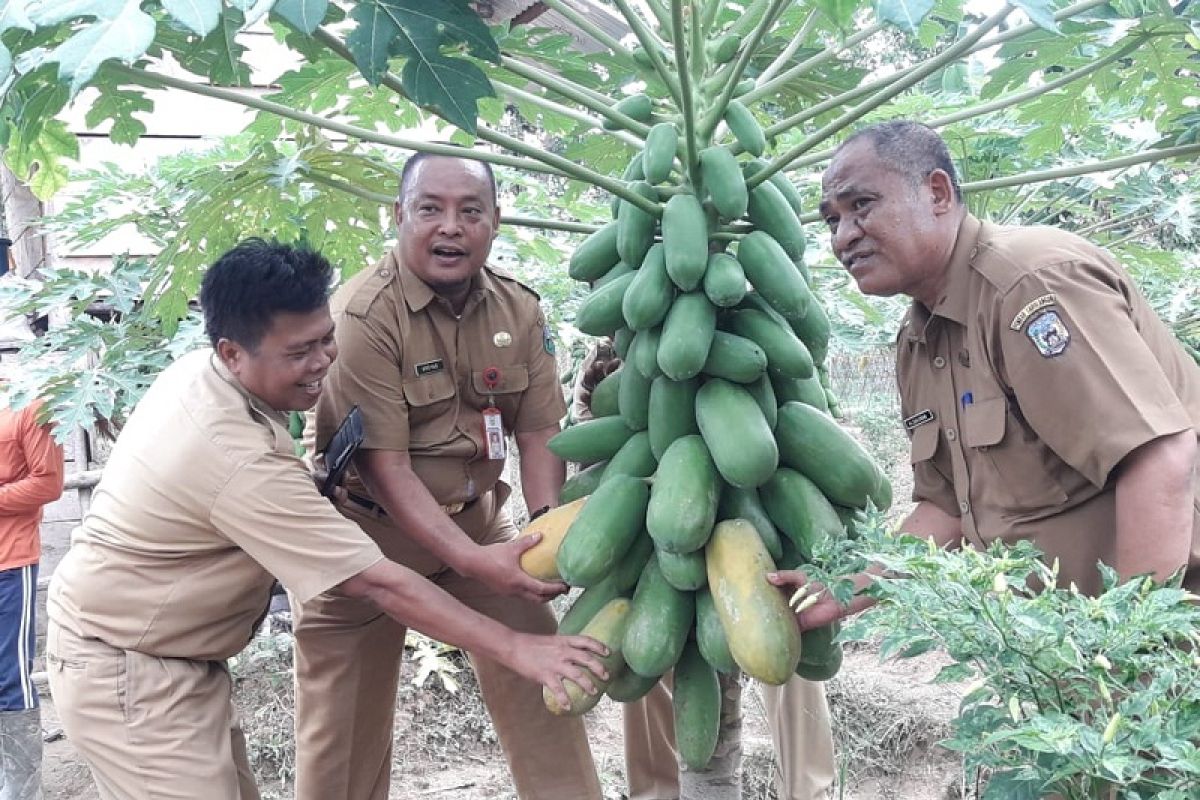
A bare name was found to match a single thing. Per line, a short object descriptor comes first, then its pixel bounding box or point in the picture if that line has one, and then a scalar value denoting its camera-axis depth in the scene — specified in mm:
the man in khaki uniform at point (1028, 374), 1817
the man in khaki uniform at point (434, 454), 2725
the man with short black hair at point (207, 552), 2344
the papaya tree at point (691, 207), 1746
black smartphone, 2604
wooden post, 5891
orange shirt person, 4352
